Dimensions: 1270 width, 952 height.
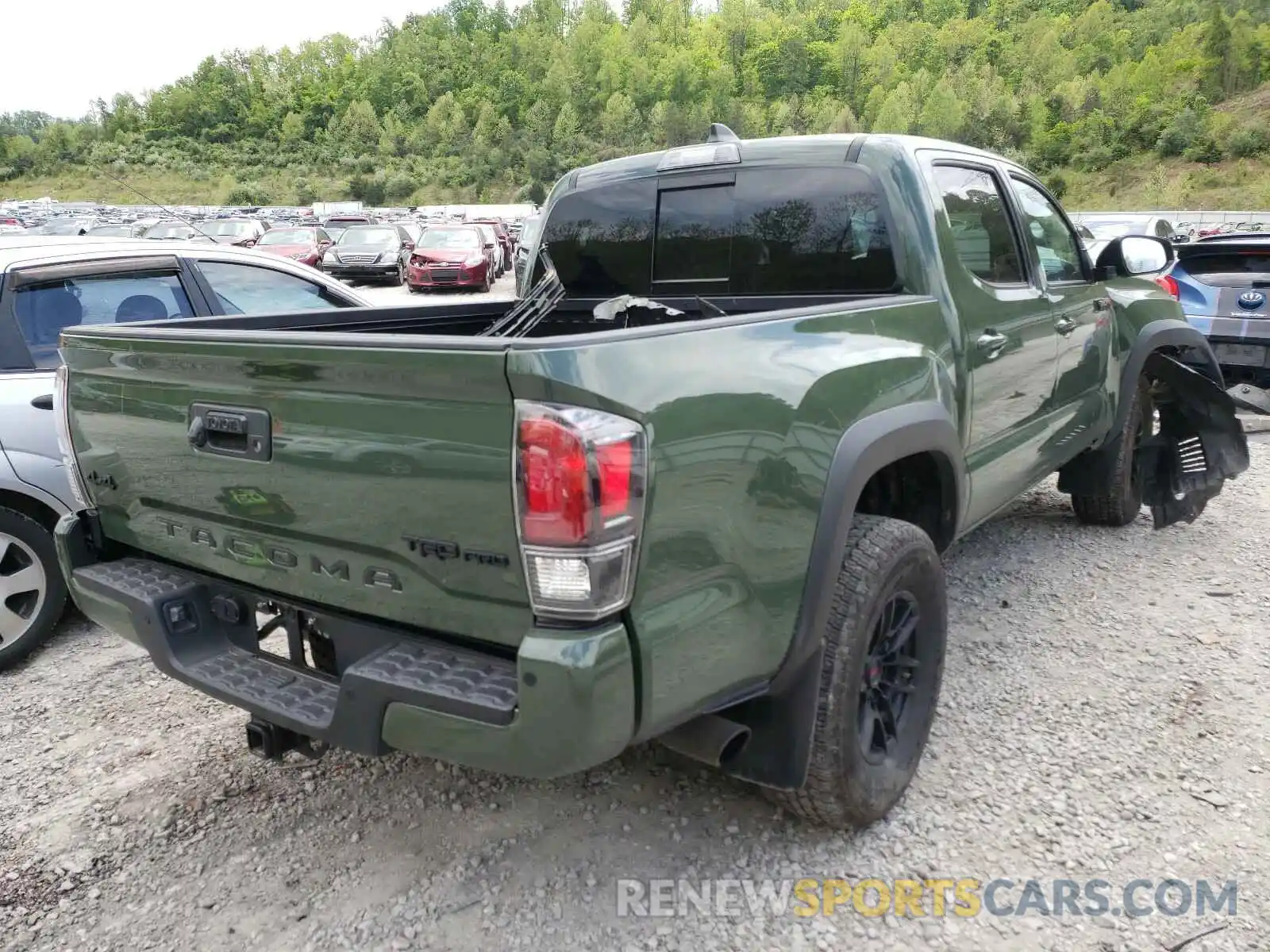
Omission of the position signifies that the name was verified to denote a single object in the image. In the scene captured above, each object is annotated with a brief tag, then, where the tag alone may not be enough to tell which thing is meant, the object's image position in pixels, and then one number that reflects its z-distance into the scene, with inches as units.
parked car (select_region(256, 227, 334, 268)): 860.6
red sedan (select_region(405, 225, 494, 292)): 814.5
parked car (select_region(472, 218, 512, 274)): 1032.2
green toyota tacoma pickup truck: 70.7
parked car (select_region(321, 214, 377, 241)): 1291.8
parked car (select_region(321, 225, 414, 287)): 885.8
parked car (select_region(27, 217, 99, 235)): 960.4
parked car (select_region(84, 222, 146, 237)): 850.1
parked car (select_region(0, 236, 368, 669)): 151.0
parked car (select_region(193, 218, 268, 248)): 917.8
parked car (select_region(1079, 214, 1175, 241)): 603.5
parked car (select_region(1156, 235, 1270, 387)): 284.5
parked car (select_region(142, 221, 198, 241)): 868.2
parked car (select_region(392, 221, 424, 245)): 1060.4
